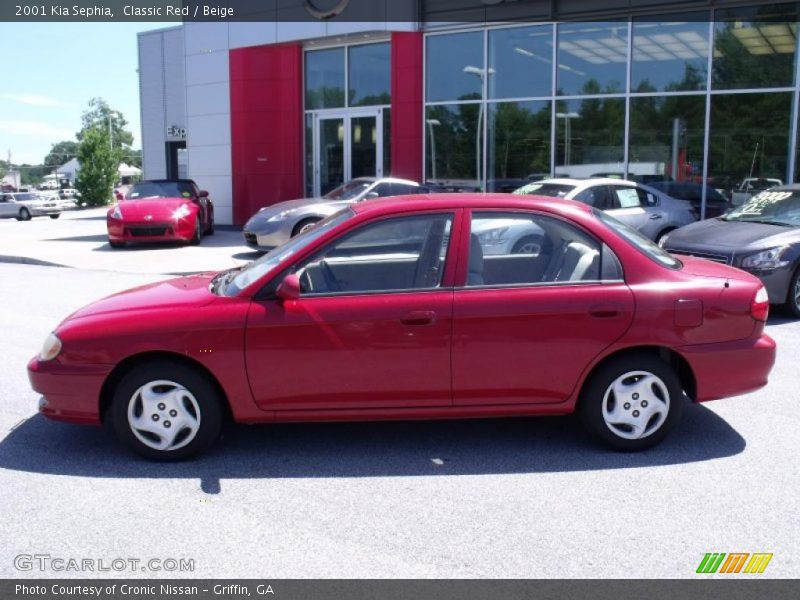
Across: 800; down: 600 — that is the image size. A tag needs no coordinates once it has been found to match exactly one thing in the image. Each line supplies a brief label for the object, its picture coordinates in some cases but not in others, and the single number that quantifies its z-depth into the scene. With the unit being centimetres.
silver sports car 1327
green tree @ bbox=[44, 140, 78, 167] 14662
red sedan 446
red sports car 1580
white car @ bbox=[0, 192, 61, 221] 3500
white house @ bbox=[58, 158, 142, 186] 8828
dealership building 1580
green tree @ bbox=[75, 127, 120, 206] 4269
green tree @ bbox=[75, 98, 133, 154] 13475
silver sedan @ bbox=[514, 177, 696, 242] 1165
